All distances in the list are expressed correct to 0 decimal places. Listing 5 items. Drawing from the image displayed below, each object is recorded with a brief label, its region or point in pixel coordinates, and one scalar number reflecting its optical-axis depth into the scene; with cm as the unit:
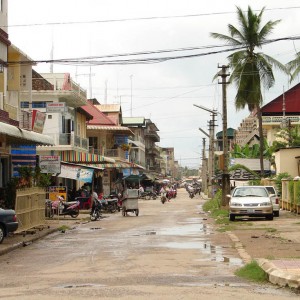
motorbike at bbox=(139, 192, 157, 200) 7514
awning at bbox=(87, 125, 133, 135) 6694
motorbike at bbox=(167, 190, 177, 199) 7180
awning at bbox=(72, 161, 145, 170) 5505
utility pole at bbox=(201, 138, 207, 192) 10473
